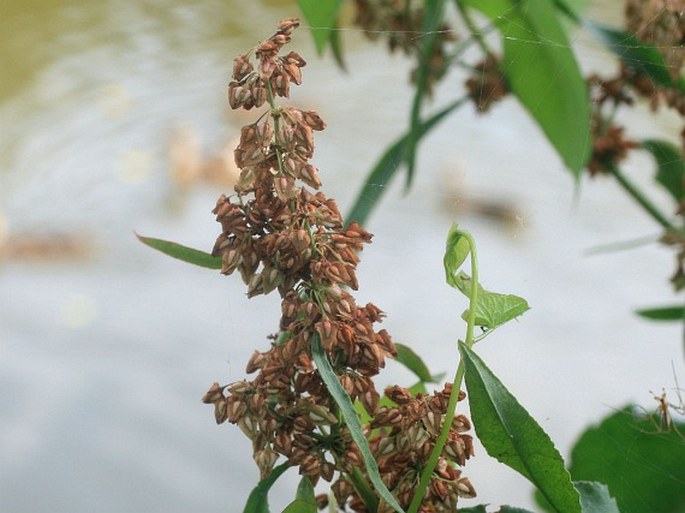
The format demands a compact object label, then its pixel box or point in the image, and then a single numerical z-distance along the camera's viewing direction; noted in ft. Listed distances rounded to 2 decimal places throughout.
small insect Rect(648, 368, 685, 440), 3.64
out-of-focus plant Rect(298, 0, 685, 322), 3.80
